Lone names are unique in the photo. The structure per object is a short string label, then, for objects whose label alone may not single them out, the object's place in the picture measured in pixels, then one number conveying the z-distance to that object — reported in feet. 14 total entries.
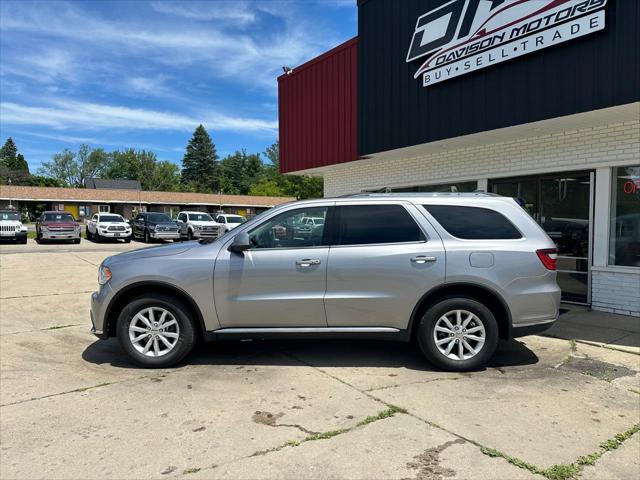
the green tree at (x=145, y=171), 352.08
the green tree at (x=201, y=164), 357.61
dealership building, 21.65
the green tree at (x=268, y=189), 270.67
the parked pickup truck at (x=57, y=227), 81.20
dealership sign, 21.81
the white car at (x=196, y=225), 89.20
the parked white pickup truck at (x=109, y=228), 84.94
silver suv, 15.43
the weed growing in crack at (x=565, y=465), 9.61
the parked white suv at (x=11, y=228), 78.33
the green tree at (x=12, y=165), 319.27
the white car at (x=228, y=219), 93.60
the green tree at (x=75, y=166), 352.08
